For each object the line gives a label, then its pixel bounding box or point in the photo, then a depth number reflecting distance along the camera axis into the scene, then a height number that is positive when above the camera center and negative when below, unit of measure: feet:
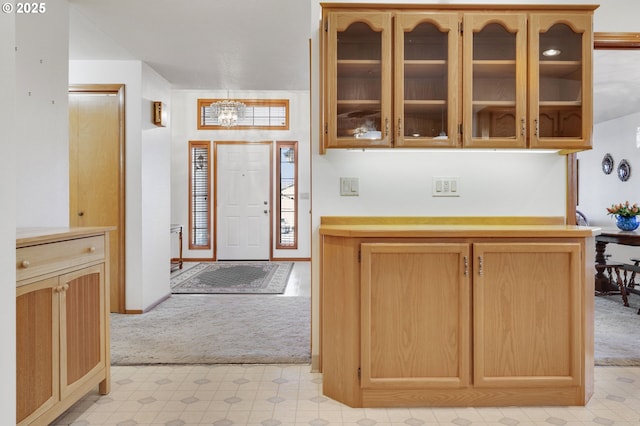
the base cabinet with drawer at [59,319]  5.35 -1.61
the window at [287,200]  23.52 +0.32
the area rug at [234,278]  16.21 -3.13
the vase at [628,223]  15.38 -0.59
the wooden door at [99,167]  12.88 +1.16
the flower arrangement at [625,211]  15.33 -0.17
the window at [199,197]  23.63 +0.48
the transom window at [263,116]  23.31 +4.91
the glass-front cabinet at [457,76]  7.64 +2.35
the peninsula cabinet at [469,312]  6.81 -1.68
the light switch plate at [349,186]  8.61 +0.40
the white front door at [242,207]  23.54 -0.07
